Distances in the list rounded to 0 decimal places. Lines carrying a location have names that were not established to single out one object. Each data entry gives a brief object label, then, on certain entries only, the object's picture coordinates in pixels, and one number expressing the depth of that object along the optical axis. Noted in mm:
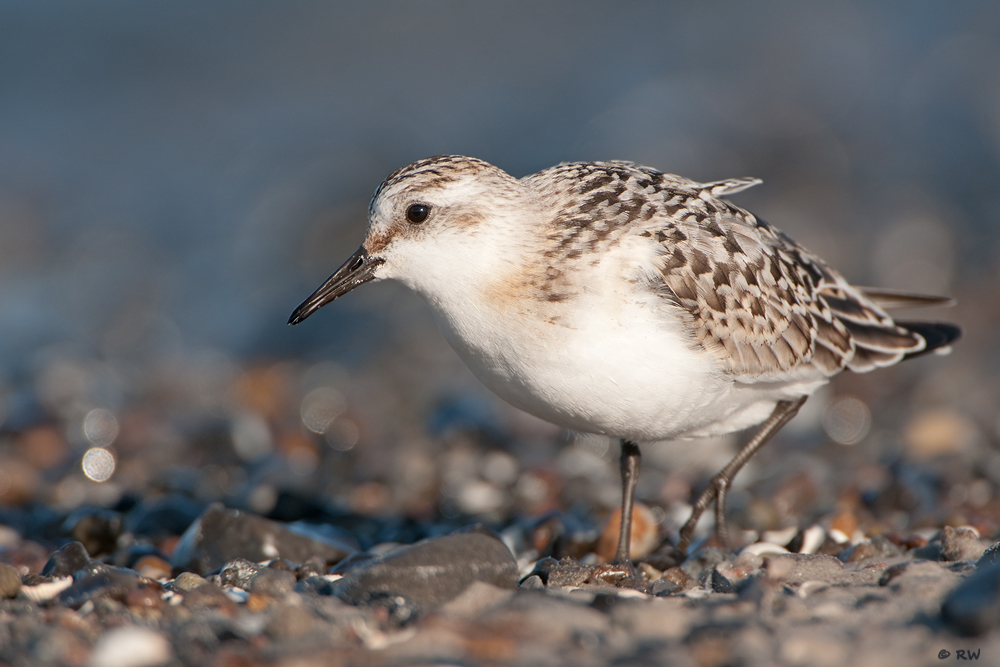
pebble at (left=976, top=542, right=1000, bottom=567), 7653
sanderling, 8477
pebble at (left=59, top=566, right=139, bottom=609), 7191
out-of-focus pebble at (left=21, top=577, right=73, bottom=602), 7500
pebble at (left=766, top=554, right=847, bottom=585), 7793
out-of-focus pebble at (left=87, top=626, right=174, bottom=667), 5937
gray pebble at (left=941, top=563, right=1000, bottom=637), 5852
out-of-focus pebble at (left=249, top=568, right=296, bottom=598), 7391
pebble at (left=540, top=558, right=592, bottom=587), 8414
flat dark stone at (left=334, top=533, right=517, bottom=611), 7309
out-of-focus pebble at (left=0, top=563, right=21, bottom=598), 7474
